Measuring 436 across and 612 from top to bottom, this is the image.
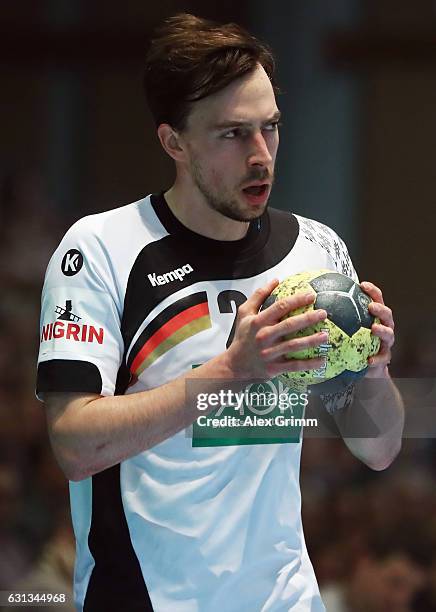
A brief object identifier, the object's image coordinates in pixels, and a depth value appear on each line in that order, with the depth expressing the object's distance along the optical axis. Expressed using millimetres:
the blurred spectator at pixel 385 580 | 8828
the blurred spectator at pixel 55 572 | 8125
